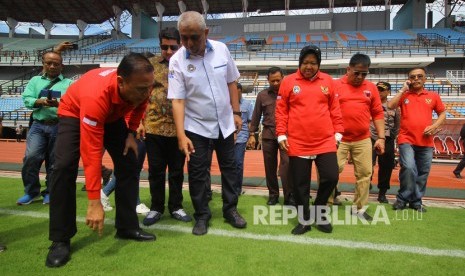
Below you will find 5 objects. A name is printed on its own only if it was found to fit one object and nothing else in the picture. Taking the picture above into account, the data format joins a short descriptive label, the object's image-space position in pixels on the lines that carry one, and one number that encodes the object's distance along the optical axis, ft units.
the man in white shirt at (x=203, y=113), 10.01
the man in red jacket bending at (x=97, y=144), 7.40
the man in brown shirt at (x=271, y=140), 14.85
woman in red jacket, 10.61
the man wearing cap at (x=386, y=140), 16.08
